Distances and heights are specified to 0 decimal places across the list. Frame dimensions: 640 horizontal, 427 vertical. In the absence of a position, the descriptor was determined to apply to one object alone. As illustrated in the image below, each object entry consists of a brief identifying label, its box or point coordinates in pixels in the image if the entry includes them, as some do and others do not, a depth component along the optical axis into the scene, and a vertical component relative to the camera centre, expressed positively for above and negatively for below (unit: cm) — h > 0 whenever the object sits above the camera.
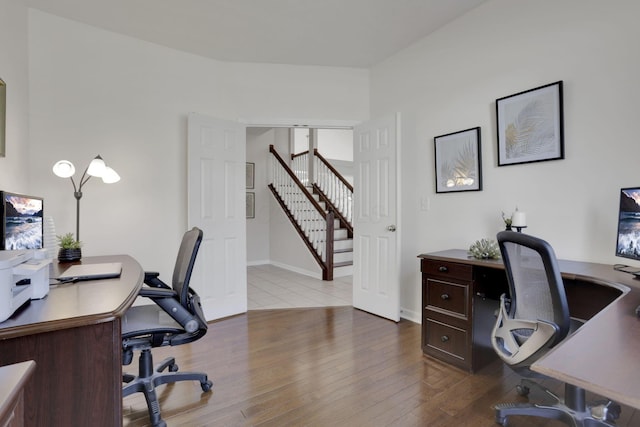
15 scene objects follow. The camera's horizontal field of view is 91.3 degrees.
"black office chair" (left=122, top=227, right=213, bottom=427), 155 -58
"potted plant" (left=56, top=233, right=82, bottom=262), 216 -24
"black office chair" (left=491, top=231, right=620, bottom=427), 136 -52
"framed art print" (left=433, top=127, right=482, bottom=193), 258 +44
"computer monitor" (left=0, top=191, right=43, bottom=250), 143 -3
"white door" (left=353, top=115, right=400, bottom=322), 307 -6
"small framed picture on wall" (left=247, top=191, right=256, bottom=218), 644 +20
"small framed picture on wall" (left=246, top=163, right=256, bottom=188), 647 +82
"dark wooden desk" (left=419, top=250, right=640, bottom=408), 64 -35
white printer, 91 -21
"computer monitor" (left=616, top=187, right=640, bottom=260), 154 -7
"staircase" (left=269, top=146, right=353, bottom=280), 506 +8
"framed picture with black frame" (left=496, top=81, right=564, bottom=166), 210 +61
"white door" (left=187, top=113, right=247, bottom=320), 306 +5
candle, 211 -5
